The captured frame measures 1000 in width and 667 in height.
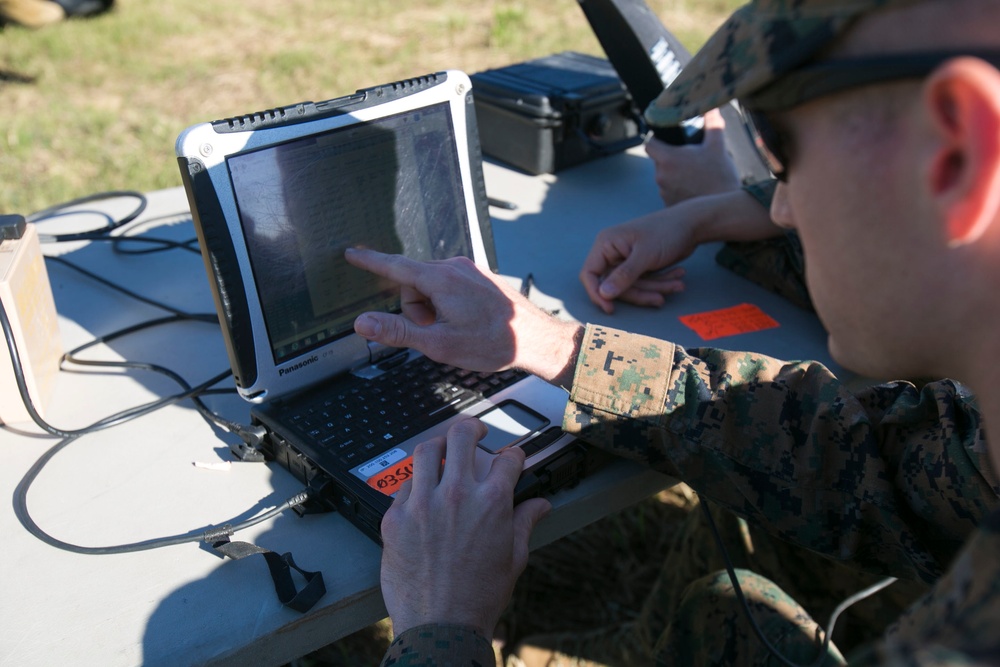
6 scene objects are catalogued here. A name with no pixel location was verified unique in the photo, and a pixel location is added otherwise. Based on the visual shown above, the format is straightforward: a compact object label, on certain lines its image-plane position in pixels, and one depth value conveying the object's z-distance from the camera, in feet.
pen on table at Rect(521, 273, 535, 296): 4.45
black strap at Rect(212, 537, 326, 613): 2.69
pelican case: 5.78
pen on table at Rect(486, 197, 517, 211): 5.45
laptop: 3.09
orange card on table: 4.26
